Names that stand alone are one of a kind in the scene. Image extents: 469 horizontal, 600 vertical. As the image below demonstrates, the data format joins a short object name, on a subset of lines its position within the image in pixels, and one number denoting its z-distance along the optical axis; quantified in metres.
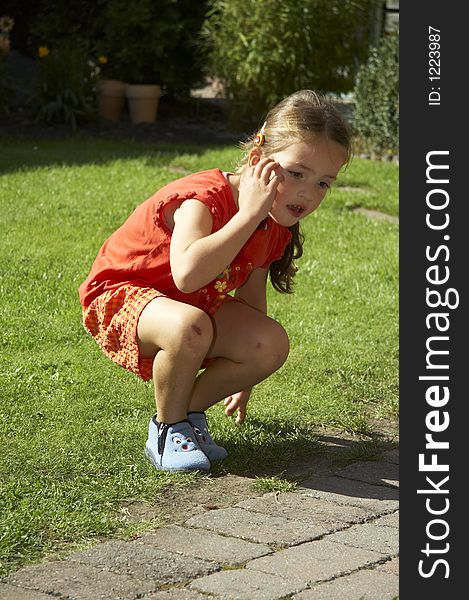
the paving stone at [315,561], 2.70
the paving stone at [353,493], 3.22
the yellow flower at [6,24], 11.22
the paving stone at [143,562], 2.68
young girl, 3.37
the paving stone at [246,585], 2.57
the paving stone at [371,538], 2.88
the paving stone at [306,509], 3.09
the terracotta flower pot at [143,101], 11.23
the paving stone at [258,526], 2.93
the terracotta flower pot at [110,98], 11.26
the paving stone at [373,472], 3.44
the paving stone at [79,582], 2.57
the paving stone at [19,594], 2.54
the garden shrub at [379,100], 9.74
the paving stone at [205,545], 2.80
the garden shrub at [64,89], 10.55
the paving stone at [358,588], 2.57
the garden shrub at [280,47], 10.15
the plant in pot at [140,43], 11.23
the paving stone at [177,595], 2.56
